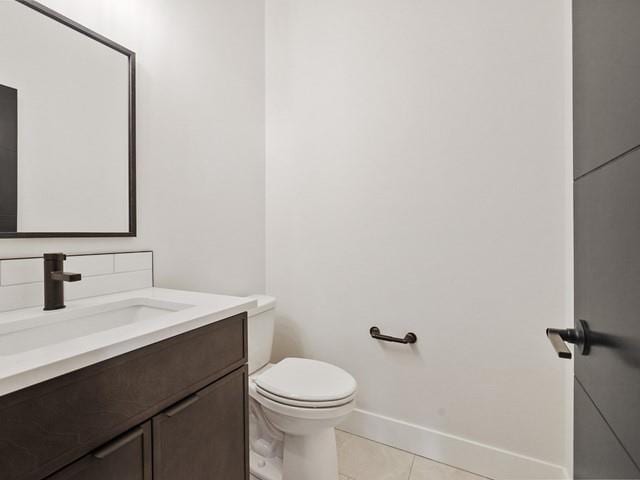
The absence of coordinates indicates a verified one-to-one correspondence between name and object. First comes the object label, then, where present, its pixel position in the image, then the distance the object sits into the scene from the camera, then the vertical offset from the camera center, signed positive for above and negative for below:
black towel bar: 1.54 -0.49
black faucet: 0.87 -0.12
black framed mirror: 0.90 +0.37
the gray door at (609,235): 0.39 +0.01
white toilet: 1.18 -0.65
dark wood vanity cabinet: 0.50 -0.36
